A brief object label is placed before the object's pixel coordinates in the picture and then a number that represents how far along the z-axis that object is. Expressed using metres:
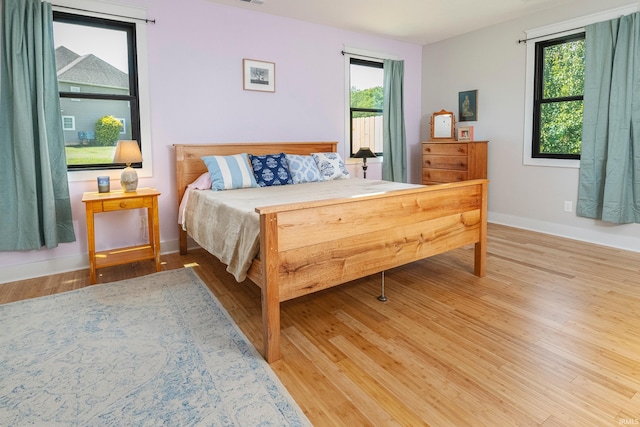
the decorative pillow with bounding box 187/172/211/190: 3.54
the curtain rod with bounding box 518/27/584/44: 3.99
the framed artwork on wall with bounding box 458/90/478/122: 5.04
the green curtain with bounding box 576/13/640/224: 3.56
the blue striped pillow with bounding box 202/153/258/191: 3.45
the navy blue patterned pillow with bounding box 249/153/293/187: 3.70
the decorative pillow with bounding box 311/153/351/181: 4.13
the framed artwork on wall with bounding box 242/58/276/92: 4.14
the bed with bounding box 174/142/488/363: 1.94
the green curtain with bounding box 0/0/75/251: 2.92
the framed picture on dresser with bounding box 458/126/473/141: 4.98
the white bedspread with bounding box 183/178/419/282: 2.23
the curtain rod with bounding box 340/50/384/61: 4.87
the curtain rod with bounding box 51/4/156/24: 3.21
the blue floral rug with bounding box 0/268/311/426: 1.57
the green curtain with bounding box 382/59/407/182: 5.30
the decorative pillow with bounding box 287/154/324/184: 3.89
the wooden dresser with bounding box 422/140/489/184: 4.76
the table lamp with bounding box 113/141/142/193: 3.15
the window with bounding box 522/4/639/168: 4.06
